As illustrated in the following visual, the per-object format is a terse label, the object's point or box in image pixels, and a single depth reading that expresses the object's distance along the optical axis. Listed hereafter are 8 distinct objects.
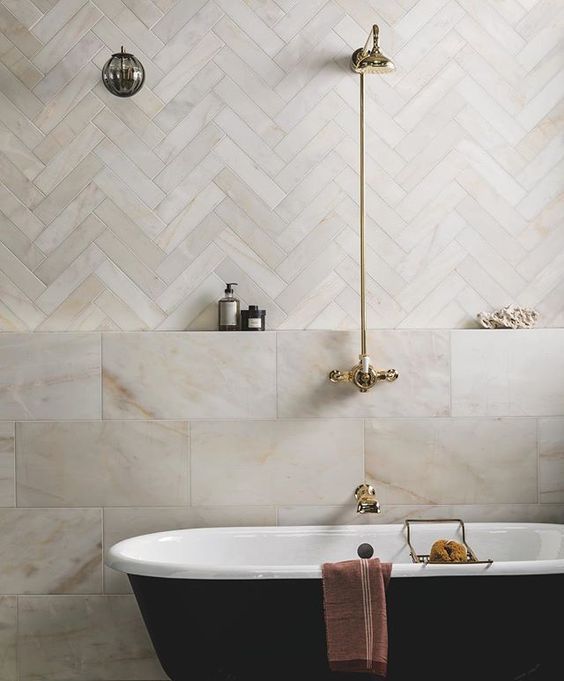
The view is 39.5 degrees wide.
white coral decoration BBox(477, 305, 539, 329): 2.94
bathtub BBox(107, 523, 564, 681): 2.22
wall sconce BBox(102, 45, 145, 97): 2.72
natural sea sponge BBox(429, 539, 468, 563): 2.51
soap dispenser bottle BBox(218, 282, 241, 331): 2.88
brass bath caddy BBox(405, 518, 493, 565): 2.68
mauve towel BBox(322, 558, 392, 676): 2.19
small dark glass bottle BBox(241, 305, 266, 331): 2.87
